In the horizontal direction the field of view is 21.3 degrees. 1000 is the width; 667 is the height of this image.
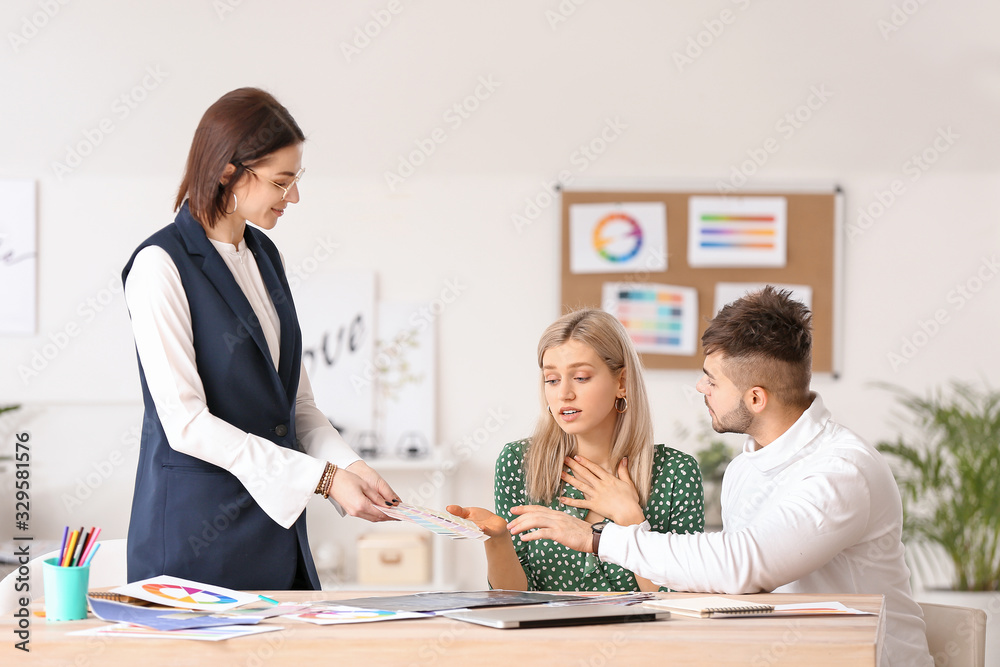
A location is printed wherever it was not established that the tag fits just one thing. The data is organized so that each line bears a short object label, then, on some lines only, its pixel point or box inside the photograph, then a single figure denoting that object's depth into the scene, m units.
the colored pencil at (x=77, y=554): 4.17
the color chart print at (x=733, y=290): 8.04
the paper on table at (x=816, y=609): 4.11
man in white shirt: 4.79
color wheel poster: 8.04
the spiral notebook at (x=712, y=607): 4.09
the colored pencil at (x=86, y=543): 4.19
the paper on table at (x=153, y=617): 3.91
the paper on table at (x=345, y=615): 3.98
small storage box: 7.85
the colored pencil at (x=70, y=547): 4.16
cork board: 8.04
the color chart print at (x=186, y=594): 4.34
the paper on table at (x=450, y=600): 4.31
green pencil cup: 4.11
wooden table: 3.60
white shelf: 7.90
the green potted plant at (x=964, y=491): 7.49
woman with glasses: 4.90
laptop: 3.86
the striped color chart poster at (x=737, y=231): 8.04
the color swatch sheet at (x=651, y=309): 8.05
